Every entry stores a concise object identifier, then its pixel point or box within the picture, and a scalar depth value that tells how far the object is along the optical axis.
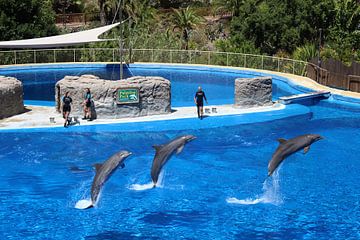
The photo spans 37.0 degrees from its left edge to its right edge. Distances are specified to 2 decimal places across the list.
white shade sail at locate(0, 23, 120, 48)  27.55
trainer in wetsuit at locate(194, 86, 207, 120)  20.55
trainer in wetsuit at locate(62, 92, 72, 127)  19.58
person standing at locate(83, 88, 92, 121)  20.03
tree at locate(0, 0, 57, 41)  39.00
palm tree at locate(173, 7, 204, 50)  42.91
